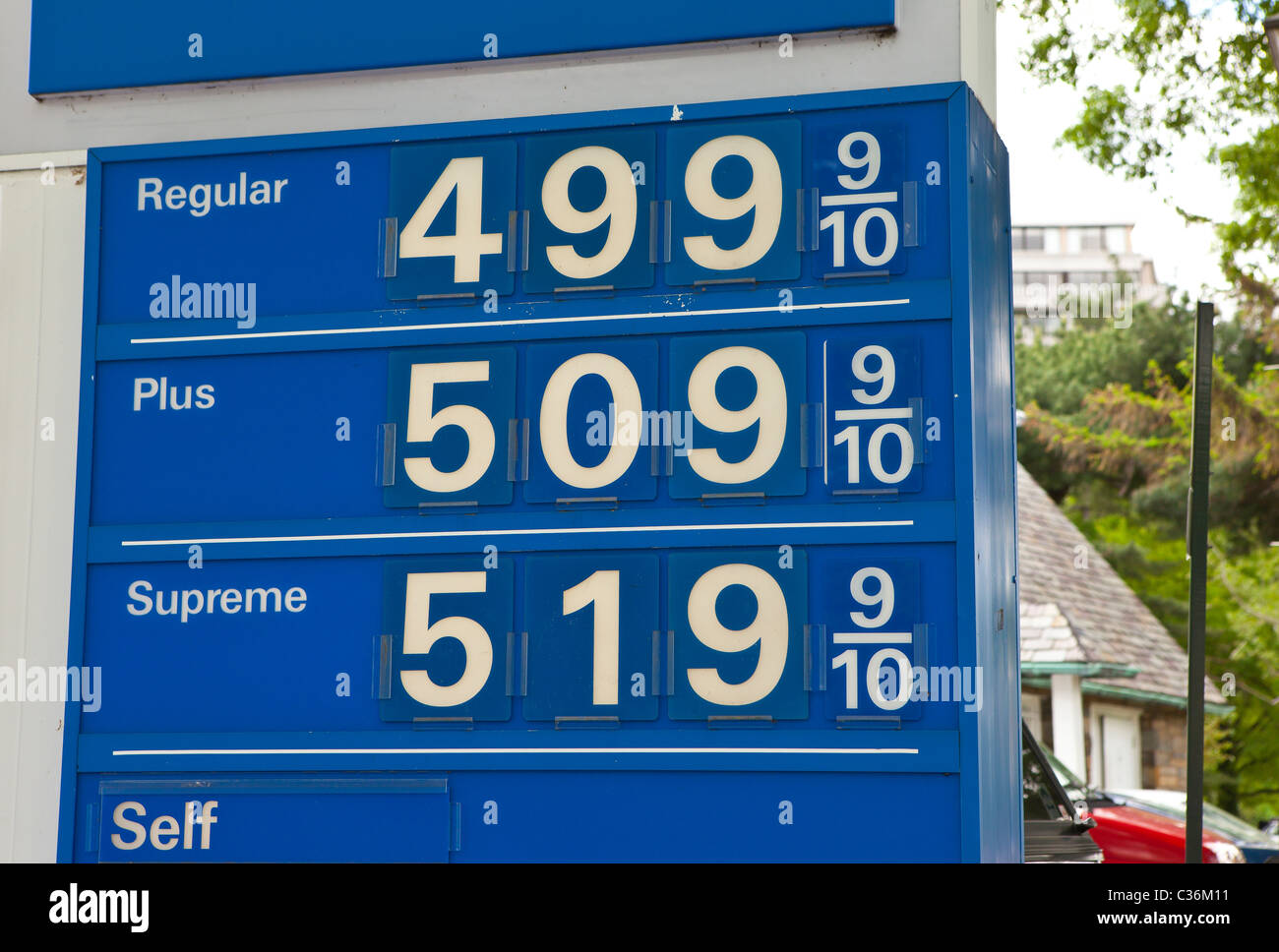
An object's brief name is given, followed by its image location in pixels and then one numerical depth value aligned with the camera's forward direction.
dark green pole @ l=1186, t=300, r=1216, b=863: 15.02
